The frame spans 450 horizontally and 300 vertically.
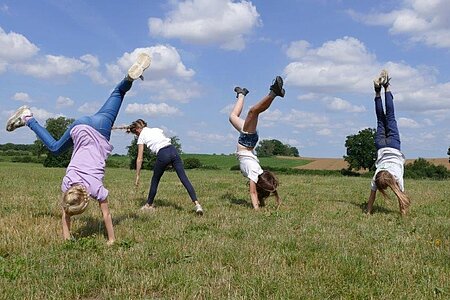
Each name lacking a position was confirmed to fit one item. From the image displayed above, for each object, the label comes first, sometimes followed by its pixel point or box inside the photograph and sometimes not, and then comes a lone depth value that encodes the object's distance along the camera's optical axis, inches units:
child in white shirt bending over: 405.4
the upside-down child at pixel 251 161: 413.5
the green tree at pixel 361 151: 2633.1
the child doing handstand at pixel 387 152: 386.0
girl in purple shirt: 246.9
